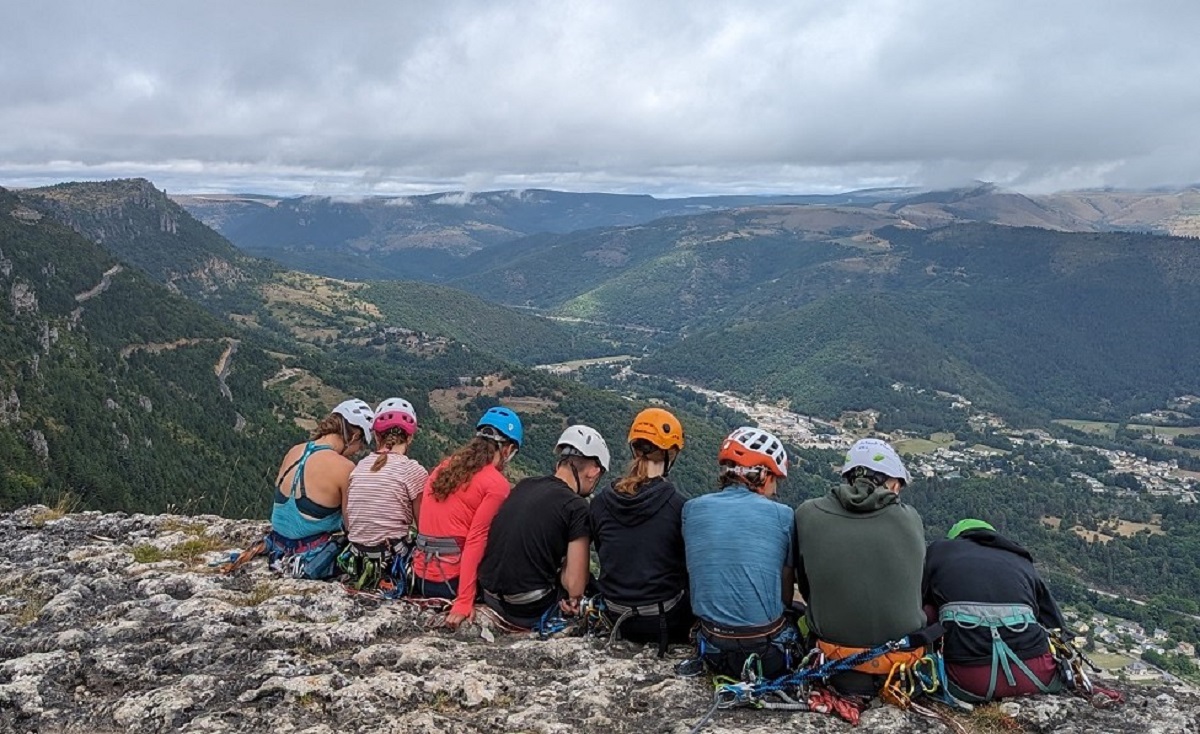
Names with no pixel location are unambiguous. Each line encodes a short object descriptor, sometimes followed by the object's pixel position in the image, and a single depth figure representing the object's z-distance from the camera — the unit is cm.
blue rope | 614
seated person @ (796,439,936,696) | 619
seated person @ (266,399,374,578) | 920
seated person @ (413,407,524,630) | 805
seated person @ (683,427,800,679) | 657
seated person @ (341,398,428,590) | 893
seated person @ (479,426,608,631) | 775
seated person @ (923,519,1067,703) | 622
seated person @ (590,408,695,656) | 731
